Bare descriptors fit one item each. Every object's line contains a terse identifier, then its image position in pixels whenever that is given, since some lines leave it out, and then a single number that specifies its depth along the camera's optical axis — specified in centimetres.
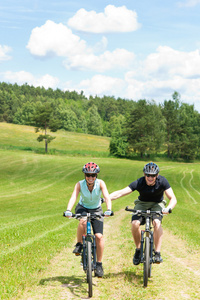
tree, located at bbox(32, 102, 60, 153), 9038
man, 745
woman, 721
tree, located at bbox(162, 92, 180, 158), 10825
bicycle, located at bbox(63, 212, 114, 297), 670
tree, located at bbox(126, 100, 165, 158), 9794
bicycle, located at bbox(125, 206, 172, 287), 690
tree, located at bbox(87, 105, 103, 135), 18638
